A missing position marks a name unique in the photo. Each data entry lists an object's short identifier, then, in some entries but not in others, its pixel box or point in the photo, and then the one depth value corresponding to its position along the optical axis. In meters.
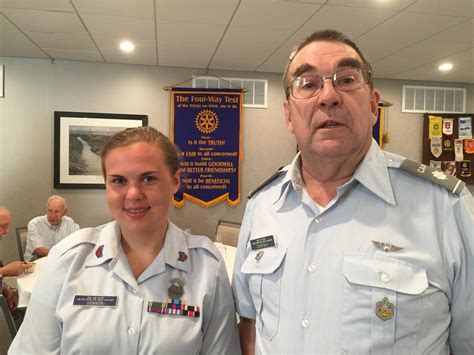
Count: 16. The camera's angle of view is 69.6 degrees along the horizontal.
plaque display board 5.47
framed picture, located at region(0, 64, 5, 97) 4.70
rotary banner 4.97
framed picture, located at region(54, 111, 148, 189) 4.77
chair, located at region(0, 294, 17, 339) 2.16
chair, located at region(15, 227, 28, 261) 3.90
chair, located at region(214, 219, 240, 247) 4.12
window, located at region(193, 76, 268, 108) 5.11
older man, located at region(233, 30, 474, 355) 0.97
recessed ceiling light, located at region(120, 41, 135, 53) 4.03
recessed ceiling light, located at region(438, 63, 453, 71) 4.70
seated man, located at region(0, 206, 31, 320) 2.63
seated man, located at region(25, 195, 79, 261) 3.86
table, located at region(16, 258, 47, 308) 2.39
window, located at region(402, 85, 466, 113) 5.51
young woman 1.12
